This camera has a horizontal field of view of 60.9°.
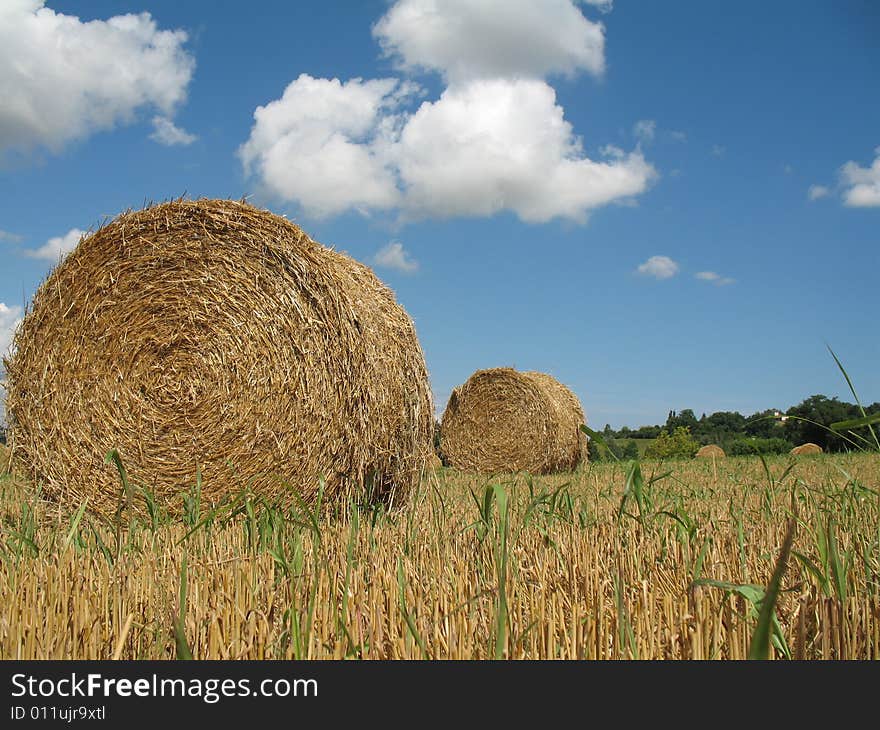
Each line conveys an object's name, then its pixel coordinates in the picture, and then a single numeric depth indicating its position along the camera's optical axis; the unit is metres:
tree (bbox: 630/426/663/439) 36.17
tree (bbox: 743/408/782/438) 34.82
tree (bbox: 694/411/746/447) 32.28
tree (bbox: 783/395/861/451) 21.21
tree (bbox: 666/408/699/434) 34.81
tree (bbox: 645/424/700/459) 22.39
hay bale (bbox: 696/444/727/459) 24.83
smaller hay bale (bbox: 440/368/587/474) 11.92
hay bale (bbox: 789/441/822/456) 24.45
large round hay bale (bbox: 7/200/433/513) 4.93
